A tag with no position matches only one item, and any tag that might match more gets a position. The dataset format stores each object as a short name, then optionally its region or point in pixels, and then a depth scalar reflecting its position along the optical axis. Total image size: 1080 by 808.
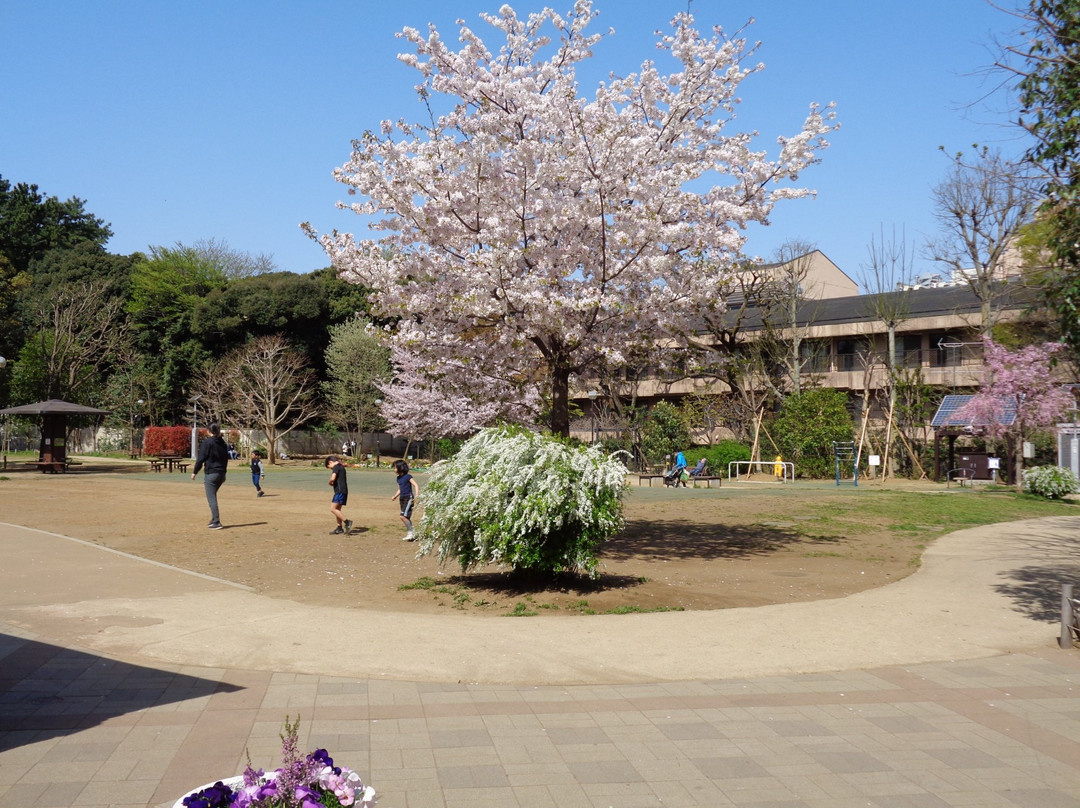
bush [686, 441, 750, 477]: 39.09
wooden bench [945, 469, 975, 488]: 33.72
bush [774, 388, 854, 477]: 38.41
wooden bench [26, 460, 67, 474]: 36.71
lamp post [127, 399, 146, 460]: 53.19
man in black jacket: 16.91
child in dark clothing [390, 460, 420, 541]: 16.45
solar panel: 31.89
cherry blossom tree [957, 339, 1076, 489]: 30.66
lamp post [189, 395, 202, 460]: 46.84
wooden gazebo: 36.19
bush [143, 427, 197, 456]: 47.88
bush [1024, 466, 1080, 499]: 26.61
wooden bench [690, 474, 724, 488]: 33.19
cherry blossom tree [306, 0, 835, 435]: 13.63
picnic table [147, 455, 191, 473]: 39.41
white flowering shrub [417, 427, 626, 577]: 9.96
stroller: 32.84
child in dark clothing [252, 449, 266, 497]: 25.61
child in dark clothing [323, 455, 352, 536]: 16.50
